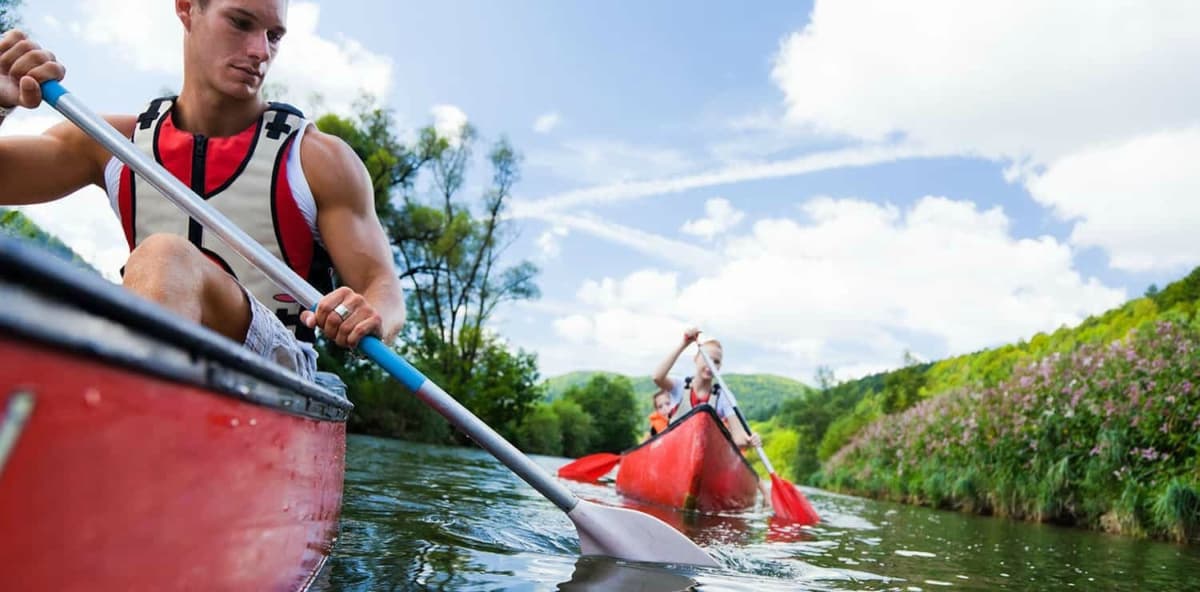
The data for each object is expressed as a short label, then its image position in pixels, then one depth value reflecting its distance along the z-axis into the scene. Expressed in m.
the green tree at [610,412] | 33.53
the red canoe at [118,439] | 0.66
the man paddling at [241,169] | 2.29
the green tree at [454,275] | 23.52
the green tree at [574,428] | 28.39
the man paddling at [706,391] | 8.46
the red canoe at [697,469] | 6.61
